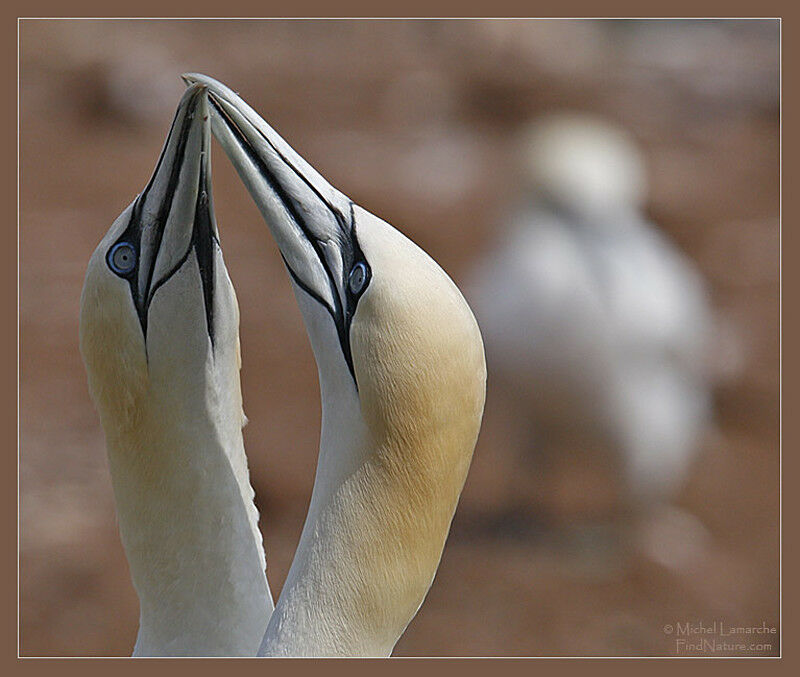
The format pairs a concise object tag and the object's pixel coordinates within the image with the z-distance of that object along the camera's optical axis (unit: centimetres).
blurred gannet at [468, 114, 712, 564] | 1385
